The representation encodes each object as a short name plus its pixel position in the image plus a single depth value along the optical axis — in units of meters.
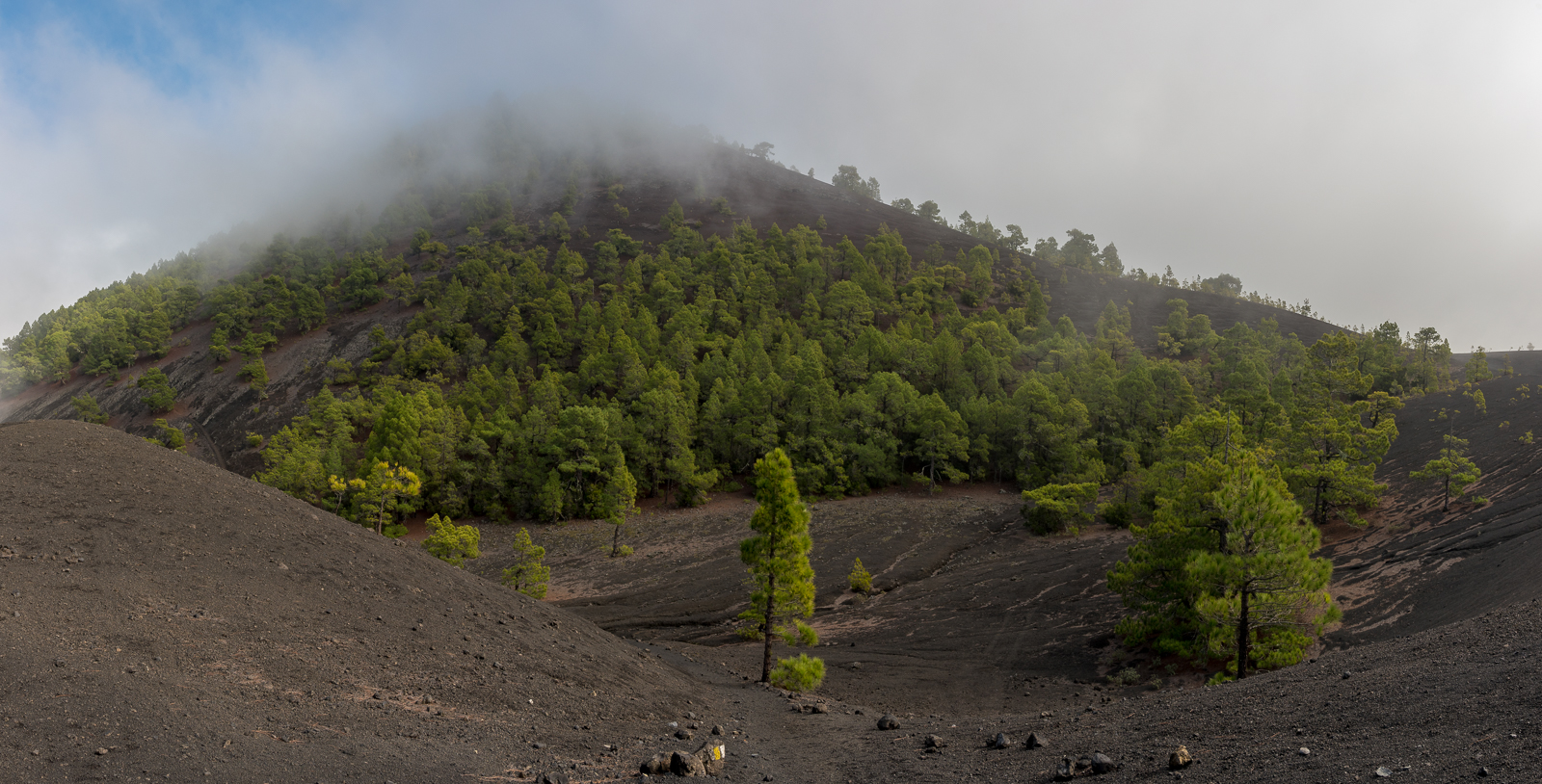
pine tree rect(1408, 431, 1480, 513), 36.69
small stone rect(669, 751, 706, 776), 13.53
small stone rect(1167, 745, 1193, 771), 11.13
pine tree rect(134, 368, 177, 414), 103.00
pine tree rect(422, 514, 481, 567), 35.62
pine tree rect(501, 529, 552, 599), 36.59
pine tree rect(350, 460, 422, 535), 39.69
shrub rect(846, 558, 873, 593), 41.88
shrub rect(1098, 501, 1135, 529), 50.72
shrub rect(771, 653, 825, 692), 23.80
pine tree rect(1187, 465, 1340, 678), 20.81
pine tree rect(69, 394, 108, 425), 98.81
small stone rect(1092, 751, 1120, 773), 11.90
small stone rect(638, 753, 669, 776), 13.38
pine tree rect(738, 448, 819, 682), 25.14
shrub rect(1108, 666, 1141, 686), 26.20
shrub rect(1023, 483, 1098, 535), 51.62
